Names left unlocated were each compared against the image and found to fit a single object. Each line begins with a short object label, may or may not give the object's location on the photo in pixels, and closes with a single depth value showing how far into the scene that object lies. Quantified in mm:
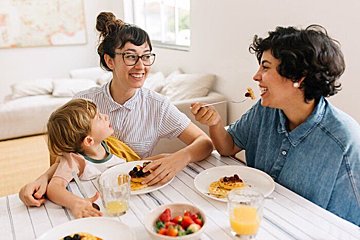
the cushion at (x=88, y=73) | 5148
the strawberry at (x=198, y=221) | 937
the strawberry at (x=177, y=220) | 946
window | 4273
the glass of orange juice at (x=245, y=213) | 954
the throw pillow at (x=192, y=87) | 3469
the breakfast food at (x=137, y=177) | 1273
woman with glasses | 1652
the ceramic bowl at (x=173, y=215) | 885
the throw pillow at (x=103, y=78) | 4885
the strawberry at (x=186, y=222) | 925
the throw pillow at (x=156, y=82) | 4099
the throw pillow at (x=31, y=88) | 4598
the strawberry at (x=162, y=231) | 901
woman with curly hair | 1228
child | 1308
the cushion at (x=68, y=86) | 4508
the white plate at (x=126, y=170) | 1263
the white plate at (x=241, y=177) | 1247
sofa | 3342
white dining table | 990
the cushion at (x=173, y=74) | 4007
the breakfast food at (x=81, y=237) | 930
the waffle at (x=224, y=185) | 1201
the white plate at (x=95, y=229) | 985
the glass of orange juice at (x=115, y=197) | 1117
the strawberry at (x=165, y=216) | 959
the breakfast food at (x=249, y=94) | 1627
